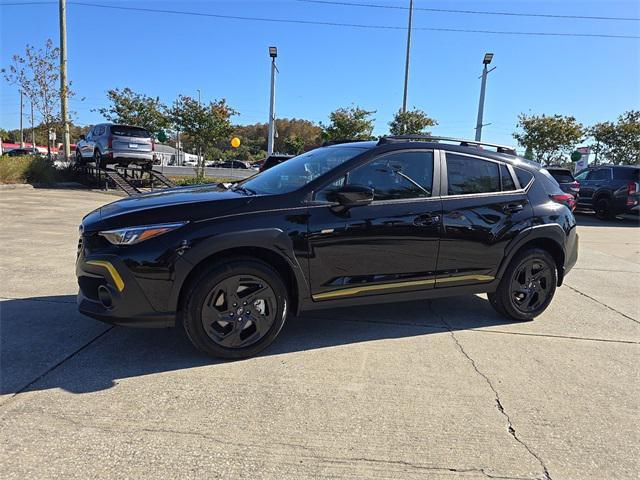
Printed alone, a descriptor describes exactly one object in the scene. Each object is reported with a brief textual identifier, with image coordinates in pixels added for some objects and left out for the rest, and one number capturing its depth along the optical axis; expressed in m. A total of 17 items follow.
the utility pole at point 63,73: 20.73
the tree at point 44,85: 19.80
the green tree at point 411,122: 27.34
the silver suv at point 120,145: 17.22
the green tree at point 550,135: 27.89
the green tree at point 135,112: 30.27
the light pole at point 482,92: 22.17
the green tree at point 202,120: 21.84
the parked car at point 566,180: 15.02
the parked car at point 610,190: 15.07
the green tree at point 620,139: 29.77
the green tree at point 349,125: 27.84
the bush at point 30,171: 17.06
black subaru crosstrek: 3.39
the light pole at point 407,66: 27.82
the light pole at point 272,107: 21.69
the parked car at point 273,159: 11.29
